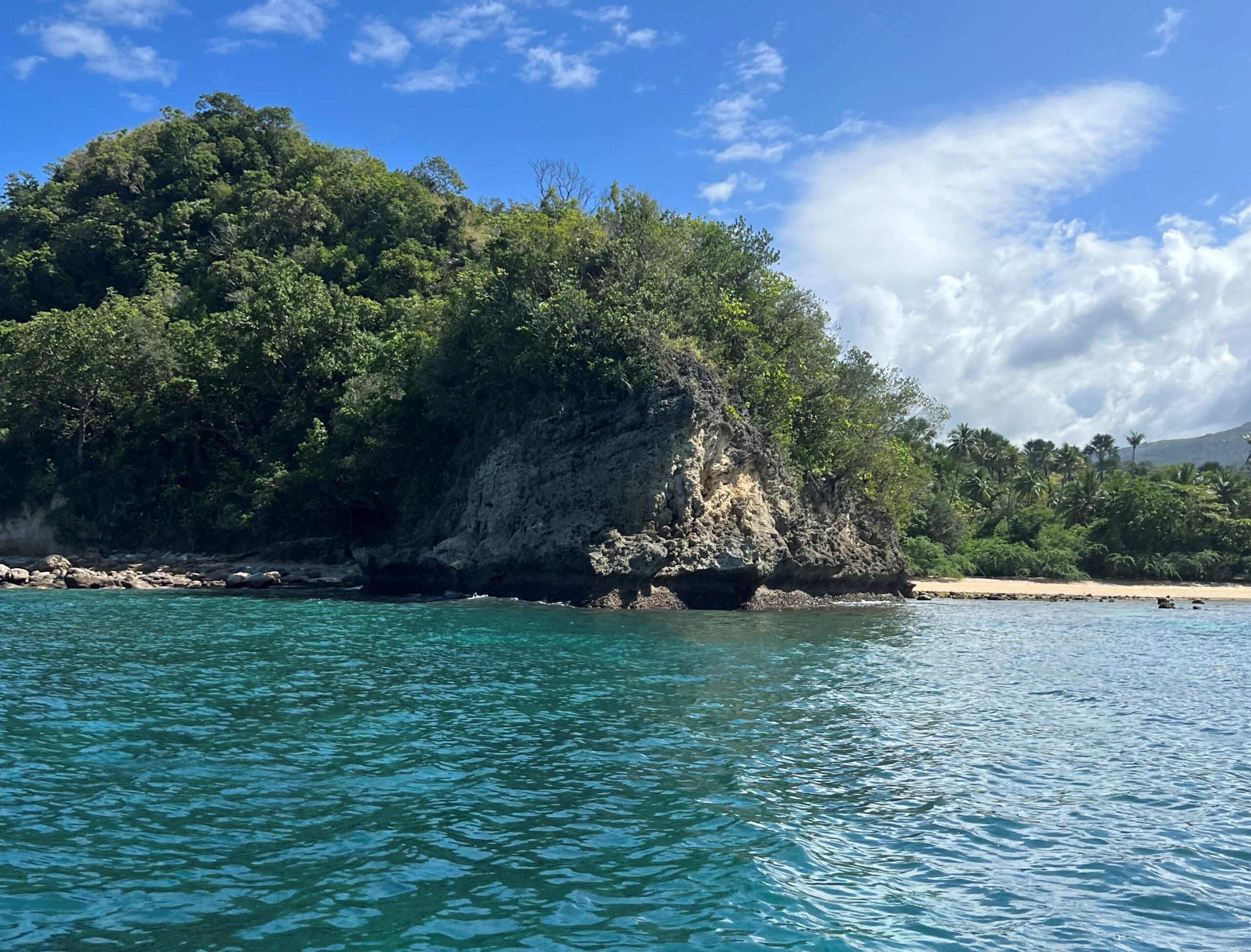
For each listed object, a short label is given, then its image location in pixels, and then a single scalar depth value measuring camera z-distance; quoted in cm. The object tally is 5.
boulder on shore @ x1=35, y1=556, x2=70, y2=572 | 3734
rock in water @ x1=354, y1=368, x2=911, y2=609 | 2980
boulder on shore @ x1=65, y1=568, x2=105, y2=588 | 3494
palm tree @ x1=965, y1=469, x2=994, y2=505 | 6600
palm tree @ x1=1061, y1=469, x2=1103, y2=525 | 5900
